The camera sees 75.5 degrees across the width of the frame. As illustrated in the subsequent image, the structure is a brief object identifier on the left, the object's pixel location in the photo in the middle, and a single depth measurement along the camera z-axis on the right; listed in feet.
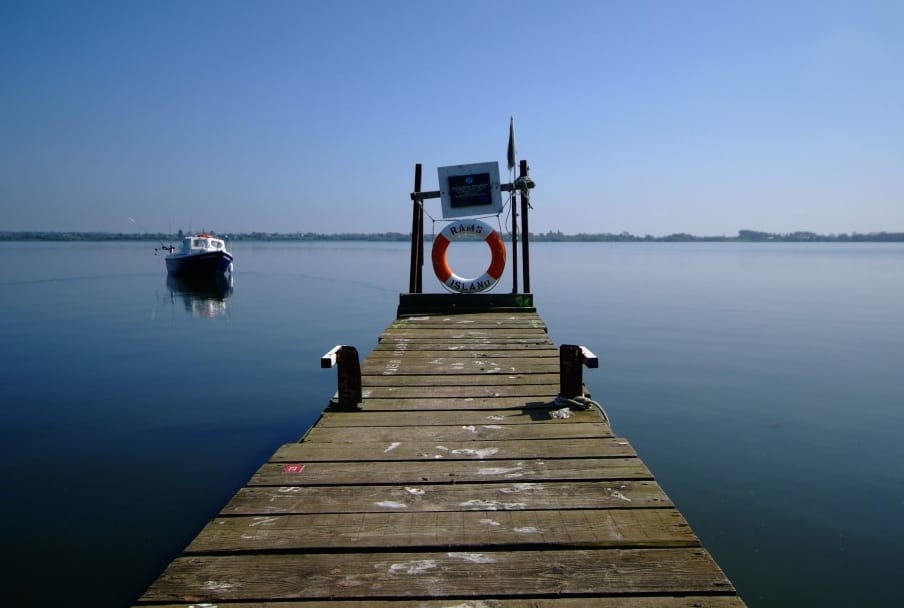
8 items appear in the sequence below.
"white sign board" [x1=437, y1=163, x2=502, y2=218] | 26.84
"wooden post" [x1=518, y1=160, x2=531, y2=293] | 26.76
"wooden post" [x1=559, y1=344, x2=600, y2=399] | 11.80
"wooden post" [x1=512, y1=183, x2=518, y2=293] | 27.30
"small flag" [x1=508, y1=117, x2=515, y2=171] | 27.84
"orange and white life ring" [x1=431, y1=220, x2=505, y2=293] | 26.99
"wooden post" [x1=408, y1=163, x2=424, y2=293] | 27.78
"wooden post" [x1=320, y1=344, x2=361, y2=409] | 12.15
